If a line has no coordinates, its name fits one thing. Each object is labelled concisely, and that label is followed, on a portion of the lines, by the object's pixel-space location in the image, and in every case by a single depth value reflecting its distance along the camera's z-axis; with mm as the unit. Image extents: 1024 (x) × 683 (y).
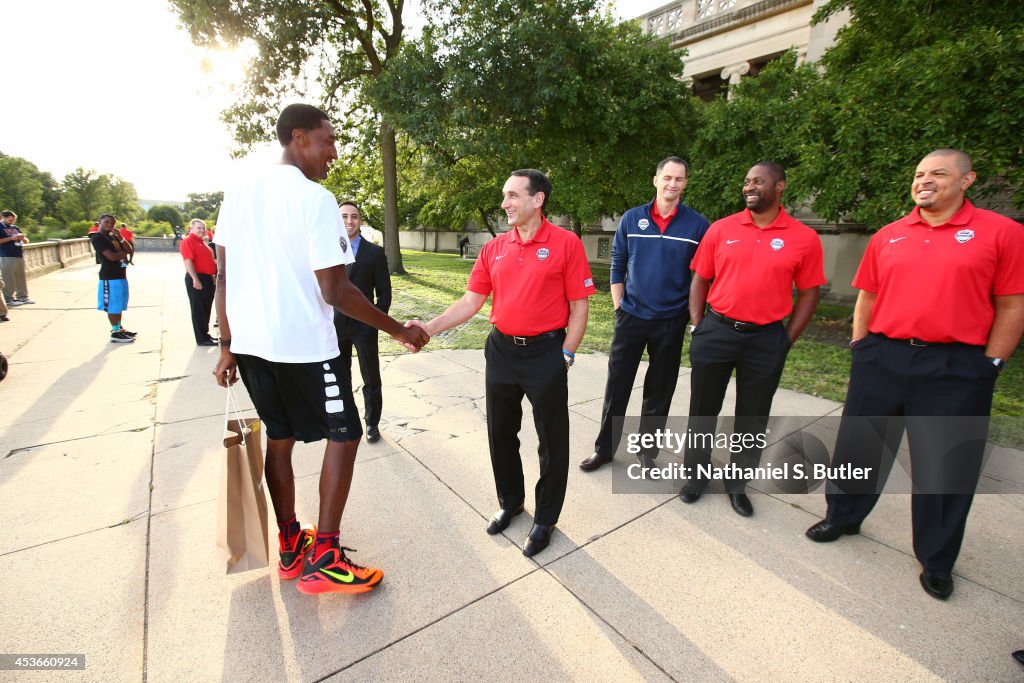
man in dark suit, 3822
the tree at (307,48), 13484
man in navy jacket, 3404
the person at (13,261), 9961
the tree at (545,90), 11140
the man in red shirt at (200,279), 7180
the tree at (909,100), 6316
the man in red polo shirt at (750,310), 2893
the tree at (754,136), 8883
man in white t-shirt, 1966
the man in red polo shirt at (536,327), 2521
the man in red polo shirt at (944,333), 2256
